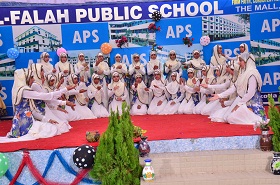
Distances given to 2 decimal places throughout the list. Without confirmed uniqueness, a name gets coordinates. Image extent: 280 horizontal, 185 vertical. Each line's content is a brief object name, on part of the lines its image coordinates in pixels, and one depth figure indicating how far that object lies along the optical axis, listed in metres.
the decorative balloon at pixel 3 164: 4.74
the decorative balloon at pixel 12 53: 8.59
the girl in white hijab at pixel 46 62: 8.21
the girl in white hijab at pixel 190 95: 8.05
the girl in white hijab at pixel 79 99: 7.99
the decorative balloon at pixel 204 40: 8.75
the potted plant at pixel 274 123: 4.85
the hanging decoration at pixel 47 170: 4.97
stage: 5.04
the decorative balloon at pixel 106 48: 8.72
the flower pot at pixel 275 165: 4.59
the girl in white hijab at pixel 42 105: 6.04
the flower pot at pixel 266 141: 5.00
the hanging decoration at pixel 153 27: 8.79
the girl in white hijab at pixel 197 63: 8.50
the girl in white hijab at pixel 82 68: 8.41
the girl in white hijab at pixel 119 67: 8.49
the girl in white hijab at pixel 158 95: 8.22
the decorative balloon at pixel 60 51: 8.63
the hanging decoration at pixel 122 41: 8.81
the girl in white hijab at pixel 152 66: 8.59
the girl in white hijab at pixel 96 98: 8.19
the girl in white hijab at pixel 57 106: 6.56
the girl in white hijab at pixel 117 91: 8.23
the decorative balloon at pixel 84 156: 4.66
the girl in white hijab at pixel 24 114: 5.86
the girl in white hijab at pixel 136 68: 8.53
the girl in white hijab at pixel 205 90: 7.85
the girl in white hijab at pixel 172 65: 8.59
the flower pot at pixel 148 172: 4.54
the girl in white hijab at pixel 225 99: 6.67
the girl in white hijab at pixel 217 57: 8.45
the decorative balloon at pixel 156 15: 8.72
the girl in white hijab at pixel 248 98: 6.09
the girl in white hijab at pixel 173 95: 8.13
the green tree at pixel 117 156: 4.44
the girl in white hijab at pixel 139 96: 8.33
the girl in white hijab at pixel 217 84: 7.50
